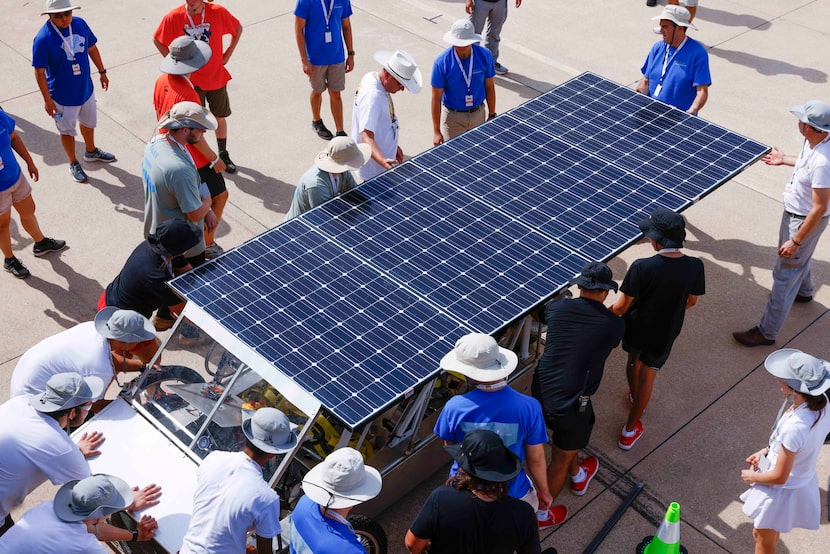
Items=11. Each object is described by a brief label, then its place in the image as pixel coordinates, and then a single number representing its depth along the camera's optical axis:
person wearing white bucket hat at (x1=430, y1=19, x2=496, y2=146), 8.69
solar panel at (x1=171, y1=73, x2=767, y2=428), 5.96
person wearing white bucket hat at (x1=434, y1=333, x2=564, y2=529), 5.61
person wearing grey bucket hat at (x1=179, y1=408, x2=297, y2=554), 5.13
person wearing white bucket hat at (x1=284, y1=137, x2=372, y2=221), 7.23
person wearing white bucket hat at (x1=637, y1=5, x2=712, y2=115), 8.62
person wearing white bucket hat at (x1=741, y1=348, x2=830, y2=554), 5.51
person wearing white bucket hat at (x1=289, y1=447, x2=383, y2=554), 4.86
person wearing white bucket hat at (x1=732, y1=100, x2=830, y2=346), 7.20
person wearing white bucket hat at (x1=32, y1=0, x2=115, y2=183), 9.19
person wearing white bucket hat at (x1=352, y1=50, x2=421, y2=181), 8.04
